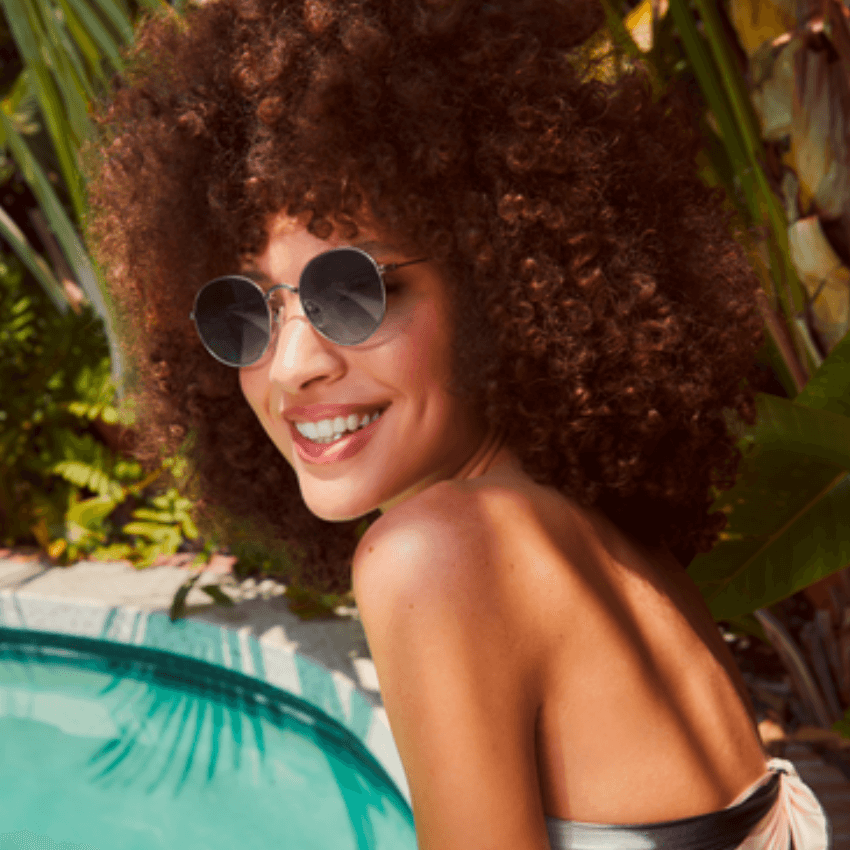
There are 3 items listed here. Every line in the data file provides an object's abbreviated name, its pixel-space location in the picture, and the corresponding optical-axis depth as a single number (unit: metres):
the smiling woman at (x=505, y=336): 1.17
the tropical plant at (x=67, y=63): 3.35
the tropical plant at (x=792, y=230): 2.29
